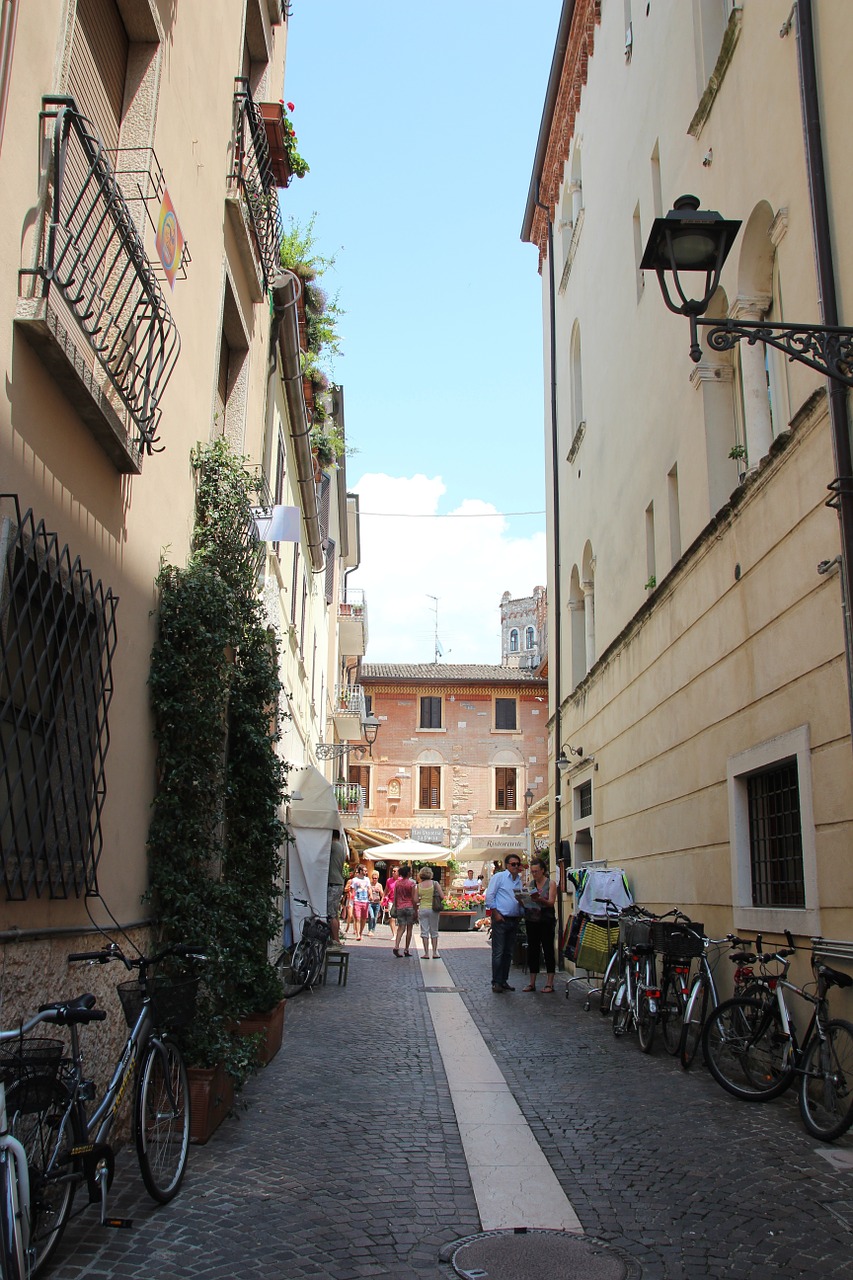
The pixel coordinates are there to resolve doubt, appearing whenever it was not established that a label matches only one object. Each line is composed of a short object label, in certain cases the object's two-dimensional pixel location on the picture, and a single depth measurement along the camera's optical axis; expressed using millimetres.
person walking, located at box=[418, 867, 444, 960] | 19812
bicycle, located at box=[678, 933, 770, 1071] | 8258
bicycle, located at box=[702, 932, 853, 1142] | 6312
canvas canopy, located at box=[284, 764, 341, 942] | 14523
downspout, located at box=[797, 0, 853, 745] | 6855
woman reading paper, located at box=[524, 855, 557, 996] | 14617
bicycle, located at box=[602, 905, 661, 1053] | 9383
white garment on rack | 13047
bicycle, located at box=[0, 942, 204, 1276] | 3955
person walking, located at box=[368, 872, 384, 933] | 31406
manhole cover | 4199
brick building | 49031
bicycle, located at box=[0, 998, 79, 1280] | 3367
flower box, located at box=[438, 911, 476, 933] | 33250
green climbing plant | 6762
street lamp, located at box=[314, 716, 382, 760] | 26312
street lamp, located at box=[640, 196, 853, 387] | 5836
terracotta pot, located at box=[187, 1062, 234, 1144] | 6066
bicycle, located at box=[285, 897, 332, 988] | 14125
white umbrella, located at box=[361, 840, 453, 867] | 29500
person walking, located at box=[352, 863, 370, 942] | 26747
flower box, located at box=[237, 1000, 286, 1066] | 8047
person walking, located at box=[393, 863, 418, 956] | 20250
